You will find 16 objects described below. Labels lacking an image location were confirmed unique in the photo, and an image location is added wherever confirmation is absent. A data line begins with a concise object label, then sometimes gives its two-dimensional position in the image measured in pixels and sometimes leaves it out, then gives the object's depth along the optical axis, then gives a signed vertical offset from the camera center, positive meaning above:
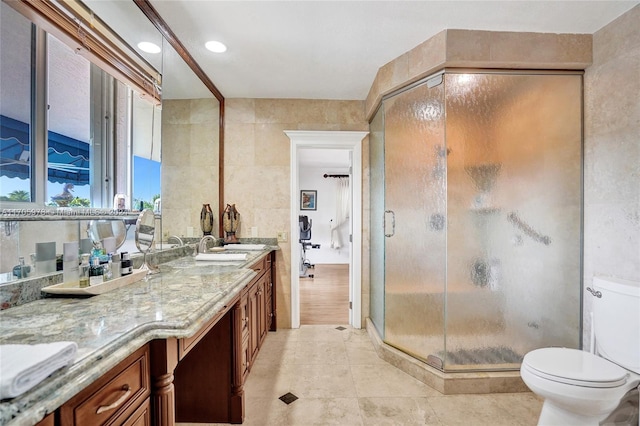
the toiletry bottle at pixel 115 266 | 1.36 -0.27
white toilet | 1.35 -0.80
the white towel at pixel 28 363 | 0.52 -0.31
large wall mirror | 1.04 +0.41
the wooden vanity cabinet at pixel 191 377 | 0.76 -0.68
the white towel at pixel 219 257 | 2.15 -0.35
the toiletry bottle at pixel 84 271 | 1.20 -0.26
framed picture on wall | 7.29 +0.30
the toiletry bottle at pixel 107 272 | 1.29 -0.28
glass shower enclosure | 2.04 -0.02
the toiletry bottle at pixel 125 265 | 1.41 -0.27
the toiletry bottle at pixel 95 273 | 1.23 -0.27
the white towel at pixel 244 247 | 2.85 -0.36
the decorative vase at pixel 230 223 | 3.04 -0.13
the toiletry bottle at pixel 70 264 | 1.23 -0.23
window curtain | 7.19 +0.07
